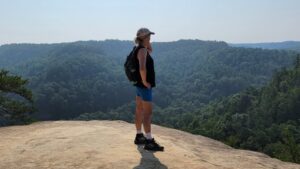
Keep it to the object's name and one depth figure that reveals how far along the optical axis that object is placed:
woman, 6.56
